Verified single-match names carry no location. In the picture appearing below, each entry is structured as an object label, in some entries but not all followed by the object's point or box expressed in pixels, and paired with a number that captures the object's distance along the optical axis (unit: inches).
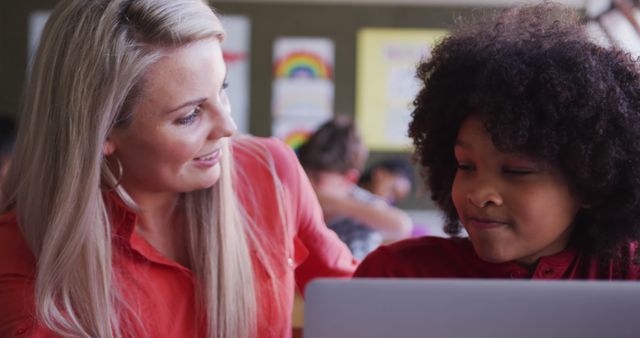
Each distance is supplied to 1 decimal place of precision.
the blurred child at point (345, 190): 142.7
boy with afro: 63.5
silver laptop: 44.7
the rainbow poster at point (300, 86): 210.5
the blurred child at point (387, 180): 181.1
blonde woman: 69.9
